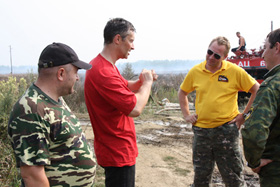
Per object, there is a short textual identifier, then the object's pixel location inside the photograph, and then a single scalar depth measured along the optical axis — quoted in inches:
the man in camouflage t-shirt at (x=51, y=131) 63.2
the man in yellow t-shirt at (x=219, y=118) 123.9
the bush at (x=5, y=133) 149.3
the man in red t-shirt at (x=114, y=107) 88.6
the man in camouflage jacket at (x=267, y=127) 76.2
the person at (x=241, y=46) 487.8
